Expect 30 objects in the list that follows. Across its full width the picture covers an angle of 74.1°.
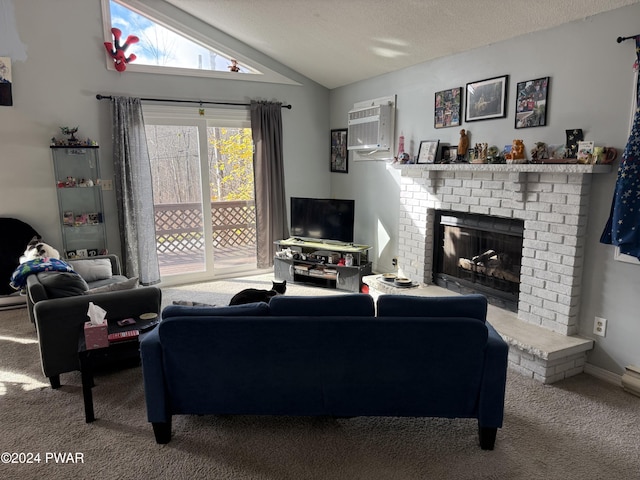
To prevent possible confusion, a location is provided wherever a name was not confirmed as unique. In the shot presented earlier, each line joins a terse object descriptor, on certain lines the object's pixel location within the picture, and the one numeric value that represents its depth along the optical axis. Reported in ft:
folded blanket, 10.71
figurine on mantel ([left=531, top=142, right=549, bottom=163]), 10.55
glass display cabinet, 15.11
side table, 8.01
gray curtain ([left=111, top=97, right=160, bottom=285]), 15.52
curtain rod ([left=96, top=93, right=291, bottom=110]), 15.35
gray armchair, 9.11
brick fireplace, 9.78
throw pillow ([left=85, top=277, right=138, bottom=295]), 9.98
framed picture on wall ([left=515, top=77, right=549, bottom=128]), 10.65
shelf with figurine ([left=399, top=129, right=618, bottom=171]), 9.28
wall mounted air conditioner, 16.14
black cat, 8.56
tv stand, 16.43
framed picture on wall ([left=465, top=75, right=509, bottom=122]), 11.76
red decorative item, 15.21
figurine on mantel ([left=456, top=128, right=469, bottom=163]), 12.80
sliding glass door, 16.89
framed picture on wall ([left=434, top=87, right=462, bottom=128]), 13.25
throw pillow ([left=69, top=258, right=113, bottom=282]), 13.17
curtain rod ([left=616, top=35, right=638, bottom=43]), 8.83
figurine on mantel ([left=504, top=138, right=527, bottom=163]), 10.98
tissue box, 8.03
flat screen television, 16.85
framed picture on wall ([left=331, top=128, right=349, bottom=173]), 19.26
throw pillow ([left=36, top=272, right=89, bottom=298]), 9.61
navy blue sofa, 7.25
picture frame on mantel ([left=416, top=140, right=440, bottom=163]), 13.97
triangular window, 15.55
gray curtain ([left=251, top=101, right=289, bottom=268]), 18.20
